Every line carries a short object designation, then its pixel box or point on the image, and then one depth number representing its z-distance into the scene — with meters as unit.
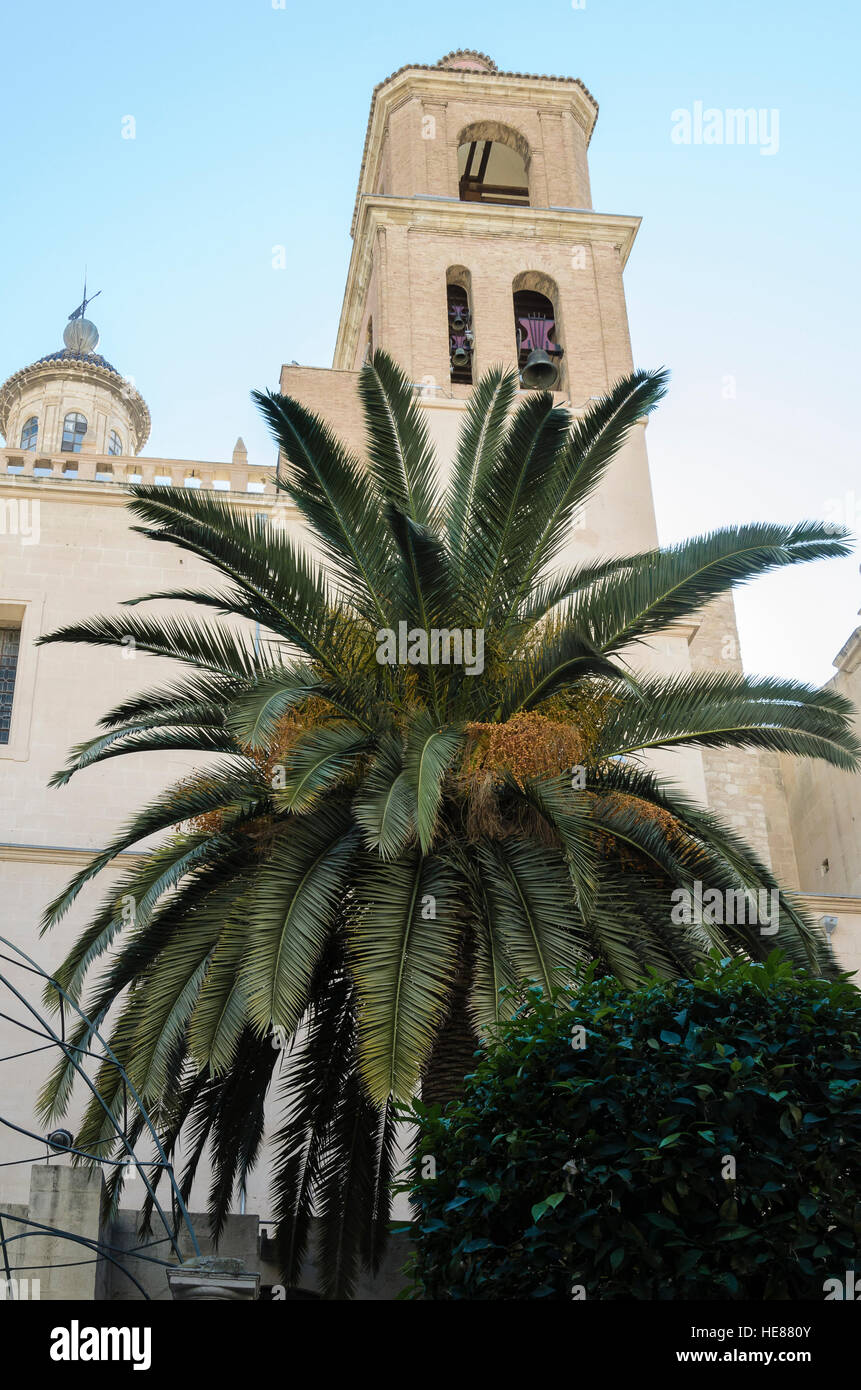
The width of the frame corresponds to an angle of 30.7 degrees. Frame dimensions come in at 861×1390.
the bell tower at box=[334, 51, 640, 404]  22.55
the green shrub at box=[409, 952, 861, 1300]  5.63
